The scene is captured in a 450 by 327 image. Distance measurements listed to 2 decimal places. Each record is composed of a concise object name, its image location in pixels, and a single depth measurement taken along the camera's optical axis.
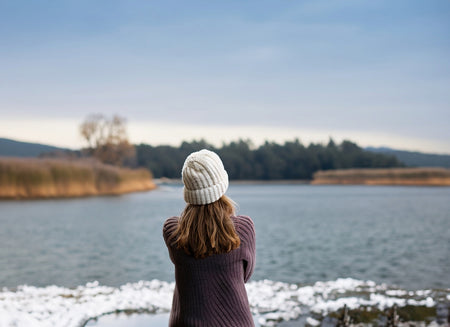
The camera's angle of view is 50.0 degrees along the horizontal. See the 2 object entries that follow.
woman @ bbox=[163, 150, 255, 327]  1.77
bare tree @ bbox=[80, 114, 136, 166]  36.94
